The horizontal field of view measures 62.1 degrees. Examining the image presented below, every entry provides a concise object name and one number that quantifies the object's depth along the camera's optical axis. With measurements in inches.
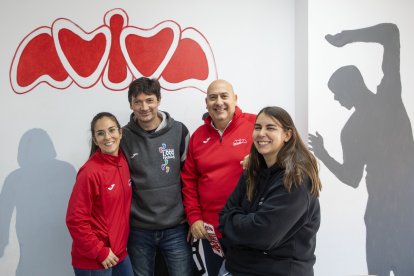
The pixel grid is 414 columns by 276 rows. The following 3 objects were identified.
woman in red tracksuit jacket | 63.3
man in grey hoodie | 70.4
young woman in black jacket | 49.6
